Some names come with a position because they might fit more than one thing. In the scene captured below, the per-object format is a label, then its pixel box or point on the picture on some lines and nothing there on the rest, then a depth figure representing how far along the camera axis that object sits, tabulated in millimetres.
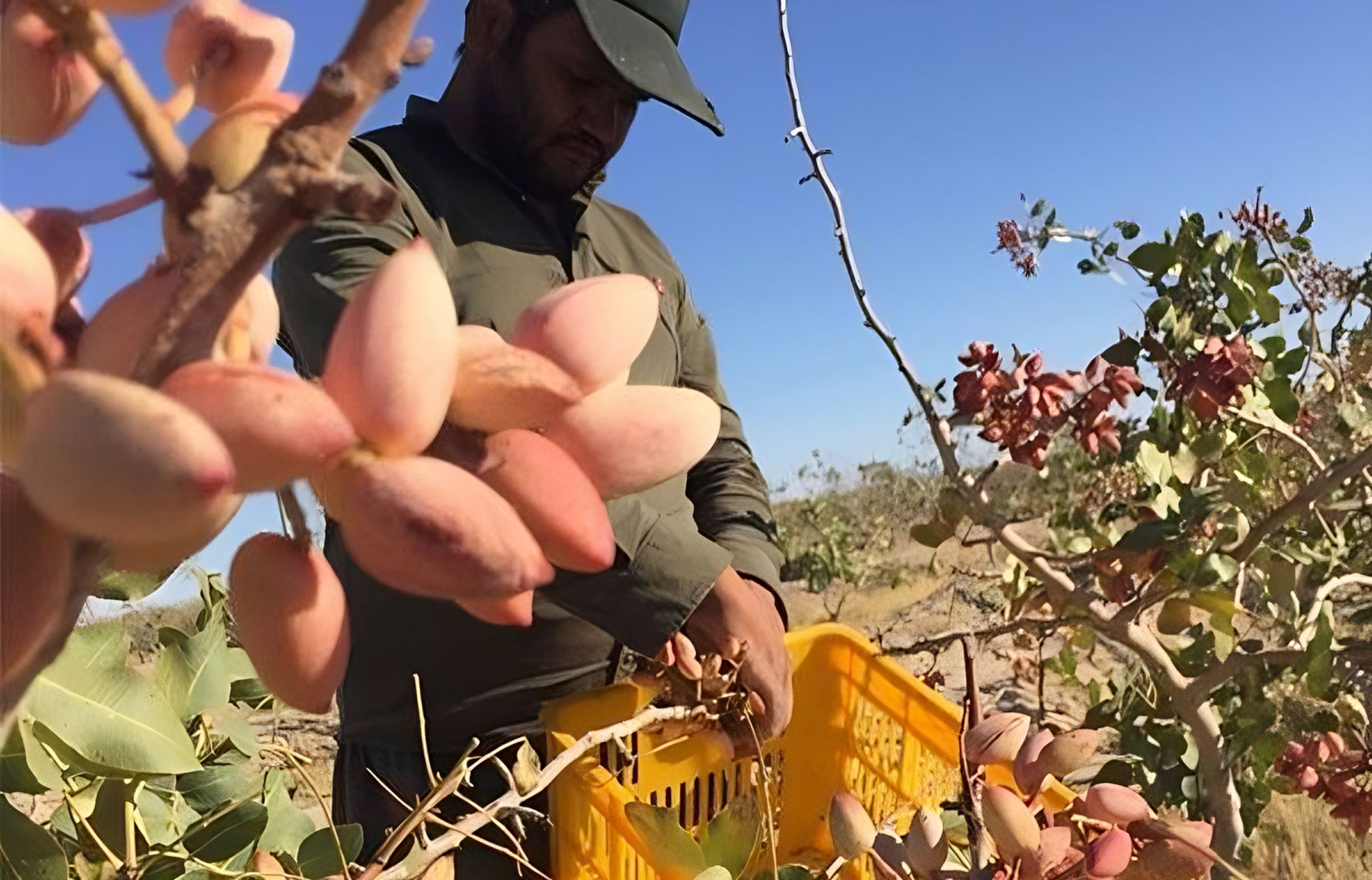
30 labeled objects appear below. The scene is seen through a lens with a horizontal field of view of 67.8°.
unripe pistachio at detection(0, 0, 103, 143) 220
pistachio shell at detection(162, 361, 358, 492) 198
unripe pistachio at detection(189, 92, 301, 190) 202
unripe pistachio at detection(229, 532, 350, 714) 257
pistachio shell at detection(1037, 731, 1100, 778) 677
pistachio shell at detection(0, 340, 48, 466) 182
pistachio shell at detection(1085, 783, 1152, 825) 694
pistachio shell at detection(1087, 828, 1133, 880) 629
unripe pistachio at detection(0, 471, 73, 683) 180
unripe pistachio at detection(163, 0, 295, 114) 241
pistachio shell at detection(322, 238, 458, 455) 225
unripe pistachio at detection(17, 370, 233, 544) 176
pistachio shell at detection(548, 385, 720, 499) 271
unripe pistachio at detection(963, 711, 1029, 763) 698
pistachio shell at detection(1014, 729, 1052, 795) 699
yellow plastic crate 980
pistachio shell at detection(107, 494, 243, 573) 205
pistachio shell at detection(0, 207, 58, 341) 189
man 838
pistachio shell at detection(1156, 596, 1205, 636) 1347
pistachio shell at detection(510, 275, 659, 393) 268
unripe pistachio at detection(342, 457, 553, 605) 222
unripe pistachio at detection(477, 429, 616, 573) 255
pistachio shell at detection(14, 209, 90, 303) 217
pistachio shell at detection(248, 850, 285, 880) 558
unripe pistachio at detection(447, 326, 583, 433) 251
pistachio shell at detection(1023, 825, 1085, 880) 617
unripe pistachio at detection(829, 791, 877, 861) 678
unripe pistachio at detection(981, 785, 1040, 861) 605
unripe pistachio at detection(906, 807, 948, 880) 632
